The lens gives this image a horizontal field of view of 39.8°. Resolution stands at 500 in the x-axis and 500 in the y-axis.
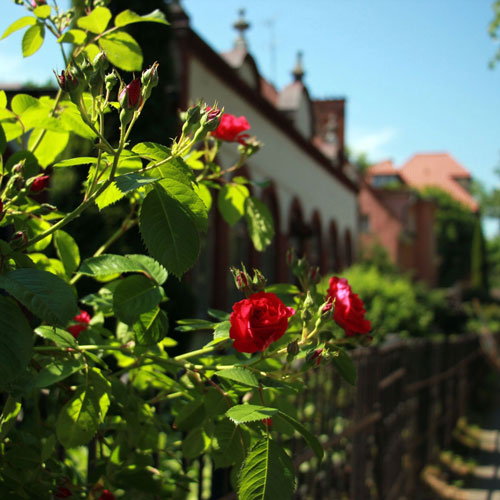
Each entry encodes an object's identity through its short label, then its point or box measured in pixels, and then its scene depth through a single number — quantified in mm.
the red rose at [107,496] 1354
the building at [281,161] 11000
